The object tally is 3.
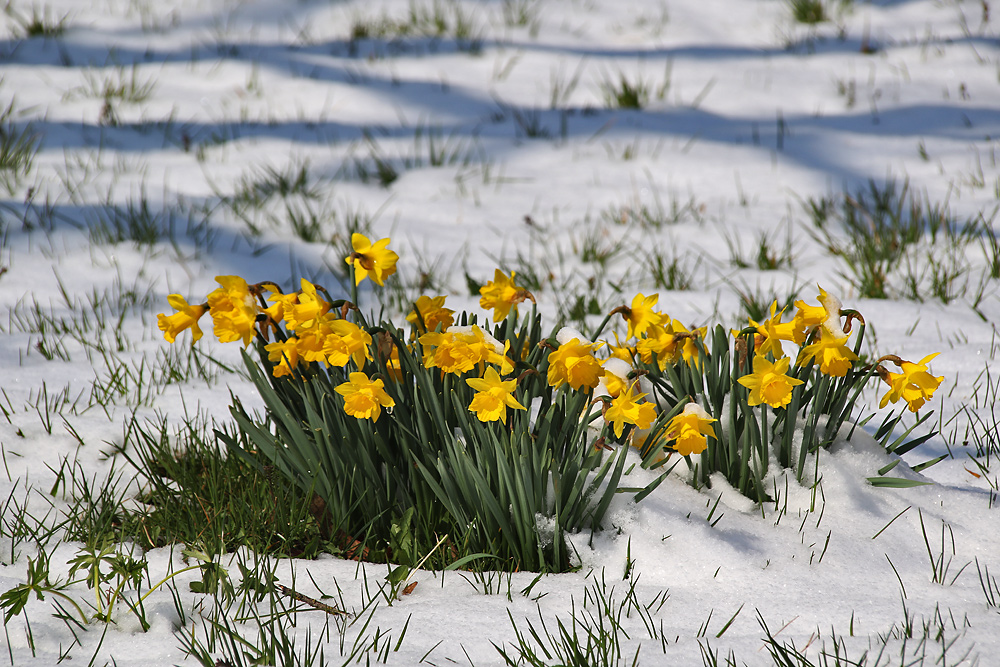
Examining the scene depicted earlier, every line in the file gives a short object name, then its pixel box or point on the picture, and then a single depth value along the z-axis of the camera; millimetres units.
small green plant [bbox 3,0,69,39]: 12680
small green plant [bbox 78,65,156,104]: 11047
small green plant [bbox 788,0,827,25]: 13984
